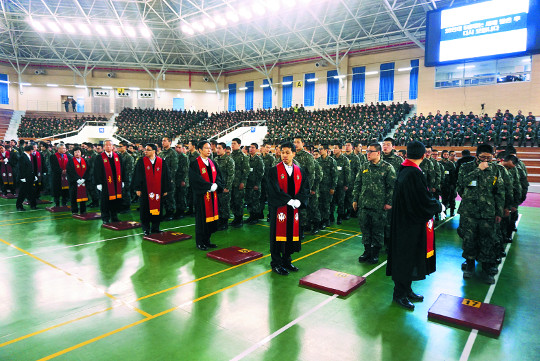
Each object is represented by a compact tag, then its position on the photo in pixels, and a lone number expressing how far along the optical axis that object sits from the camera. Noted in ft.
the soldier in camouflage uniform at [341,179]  27.78
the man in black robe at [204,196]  19.52
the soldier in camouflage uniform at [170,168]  27.88
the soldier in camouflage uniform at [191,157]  28.07
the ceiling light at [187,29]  77.38
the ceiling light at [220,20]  71.77
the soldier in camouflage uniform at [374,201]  17.98
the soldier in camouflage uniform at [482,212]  15.55
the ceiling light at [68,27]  76.78
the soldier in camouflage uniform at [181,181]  28.91
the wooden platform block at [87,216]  27.43
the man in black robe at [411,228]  12.42
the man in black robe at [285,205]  15.72
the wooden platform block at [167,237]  20.88
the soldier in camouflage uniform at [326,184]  25.76
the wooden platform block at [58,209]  30.68
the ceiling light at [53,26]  75.86
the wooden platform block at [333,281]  13.93
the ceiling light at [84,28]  78.08
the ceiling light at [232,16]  69.41
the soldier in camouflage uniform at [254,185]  28.09
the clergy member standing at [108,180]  25.88
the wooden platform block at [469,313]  11.10
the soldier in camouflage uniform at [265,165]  28.86
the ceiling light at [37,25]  73.82
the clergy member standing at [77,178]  29.04
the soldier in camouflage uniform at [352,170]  30.35
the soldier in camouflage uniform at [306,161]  22.80
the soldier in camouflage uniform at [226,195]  25.40
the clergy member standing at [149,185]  22.59
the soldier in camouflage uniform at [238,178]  26.66
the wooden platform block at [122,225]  24.25
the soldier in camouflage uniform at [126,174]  31.01
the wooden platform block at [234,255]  17.42
